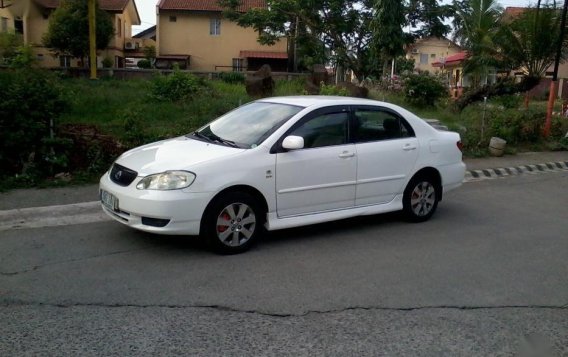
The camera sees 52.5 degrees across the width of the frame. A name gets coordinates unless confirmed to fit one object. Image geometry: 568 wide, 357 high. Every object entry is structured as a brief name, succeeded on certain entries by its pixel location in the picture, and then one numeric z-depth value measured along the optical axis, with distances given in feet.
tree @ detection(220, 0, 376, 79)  93.09
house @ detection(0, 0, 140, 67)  130.62
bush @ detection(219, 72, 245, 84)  89.12
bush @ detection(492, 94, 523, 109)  63.82
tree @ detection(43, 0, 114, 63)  112.47
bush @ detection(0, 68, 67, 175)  27.63
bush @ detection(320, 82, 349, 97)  54.47
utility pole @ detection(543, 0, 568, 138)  49.24
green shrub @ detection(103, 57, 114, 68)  133.59
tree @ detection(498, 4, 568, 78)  52.90
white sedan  18.13
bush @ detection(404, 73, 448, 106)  61.52
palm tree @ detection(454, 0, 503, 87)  57.36
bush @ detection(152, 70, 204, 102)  52.70
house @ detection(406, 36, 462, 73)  226.58
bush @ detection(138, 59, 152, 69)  133.80
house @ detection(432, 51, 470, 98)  146.86
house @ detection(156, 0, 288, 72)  136.46
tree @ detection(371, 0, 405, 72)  70.18
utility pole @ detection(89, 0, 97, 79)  81.20
